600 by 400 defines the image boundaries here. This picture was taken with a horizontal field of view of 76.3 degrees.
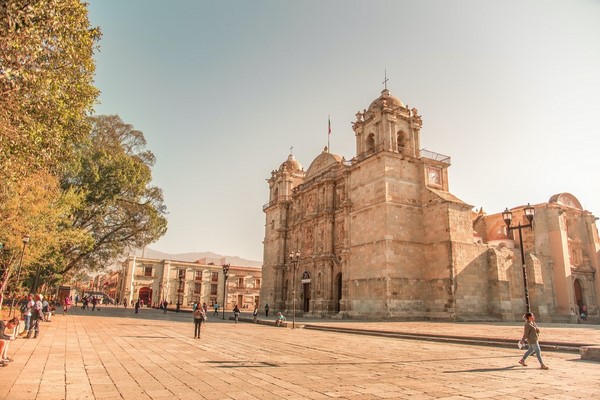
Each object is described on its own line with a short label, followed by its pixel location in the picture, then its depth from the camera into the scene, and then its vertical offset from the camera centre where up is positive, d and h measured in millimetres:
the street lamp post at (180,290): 57734 -316
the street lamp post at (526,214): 12175 +2789
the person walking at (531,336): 8570 -861
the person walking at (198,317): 13617 -996
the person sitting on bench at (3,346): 7375 -1202
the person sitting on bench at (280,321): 22661 -1796
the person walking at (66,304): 25542 -1289
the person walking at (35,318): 12455 -1099
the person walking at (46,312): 20023 -1440
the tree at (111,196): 25688 +6304
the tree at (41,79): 7387 +4697
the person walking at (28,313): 12814 -959
